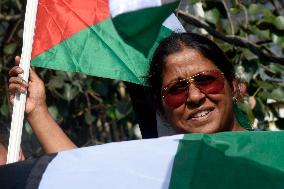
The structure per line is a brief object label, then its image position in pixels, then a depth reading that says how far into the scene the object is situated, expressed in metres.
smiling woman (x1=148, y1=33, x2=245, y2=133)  5.31
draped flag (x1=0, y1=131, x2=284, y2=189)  4.78
